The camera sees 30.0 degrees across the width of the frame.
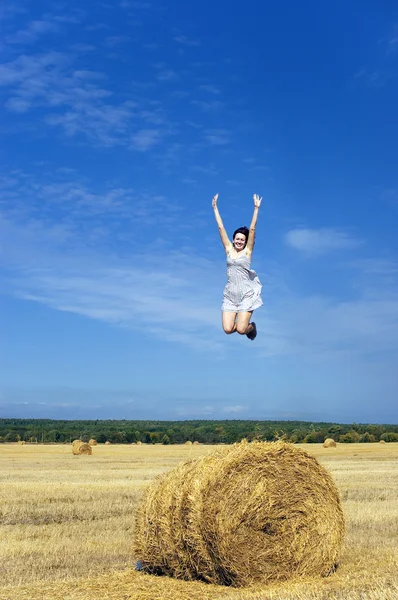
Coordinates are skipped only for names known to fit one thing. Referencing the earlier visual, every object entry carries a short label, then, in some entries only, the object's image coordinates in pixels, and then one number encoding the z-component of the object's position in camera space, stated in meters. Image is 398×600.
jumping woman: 7.36
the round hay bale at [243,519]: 8.68
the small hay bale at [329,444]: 41.69
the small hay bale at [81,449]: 36.59
